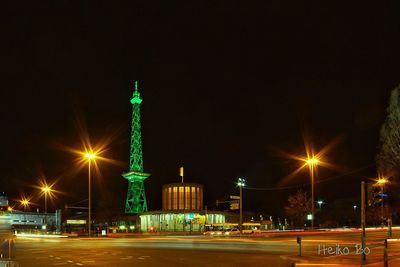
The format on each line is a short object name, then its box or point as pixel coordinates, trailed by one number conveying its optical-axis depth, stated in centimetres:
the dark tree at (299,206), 9181
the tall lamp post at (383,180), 3384
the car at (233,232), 7306
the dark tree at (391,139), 3247
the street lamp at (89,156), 5438
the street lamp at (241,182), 7402
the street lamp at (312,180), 4832
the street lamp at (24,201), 11019
